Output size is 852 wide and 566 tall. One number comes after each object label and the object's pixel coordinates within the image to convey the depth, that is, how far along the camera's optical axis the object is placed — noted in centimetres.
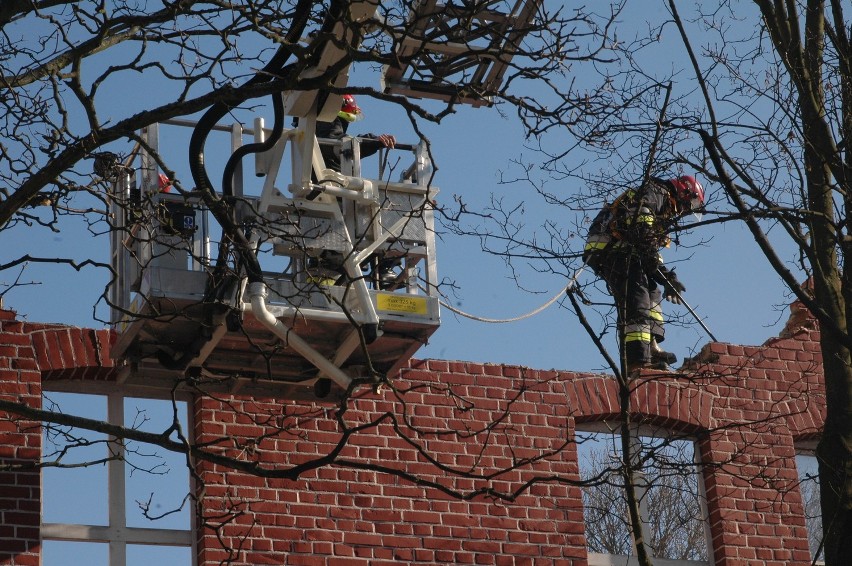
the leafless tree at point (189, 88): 1369
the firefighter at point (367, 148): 2031
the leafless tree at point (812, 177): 1611
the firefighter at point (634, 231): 1708
